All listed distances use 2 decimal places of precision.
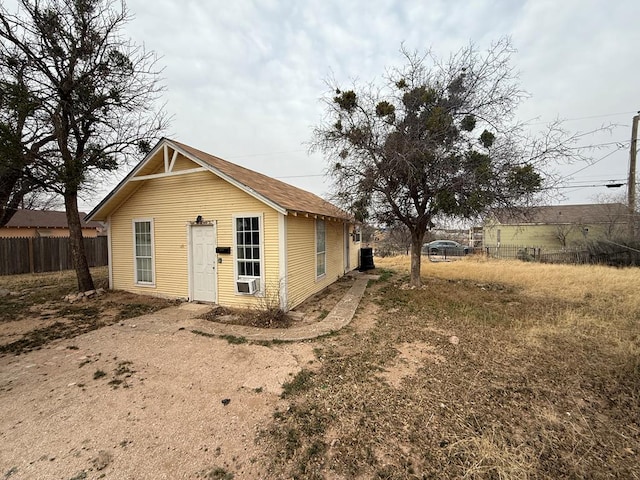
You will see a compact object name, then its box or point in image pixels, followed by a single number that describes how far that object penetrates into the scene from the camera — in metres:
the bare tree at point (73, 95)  7.01
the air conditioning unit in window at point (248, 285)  6.51
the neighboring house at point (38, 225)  19.59
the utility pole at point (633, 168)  12.32
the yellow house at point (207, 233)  6.57
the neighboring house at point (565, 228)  18.84
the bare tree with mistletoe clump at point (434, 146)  7.06
